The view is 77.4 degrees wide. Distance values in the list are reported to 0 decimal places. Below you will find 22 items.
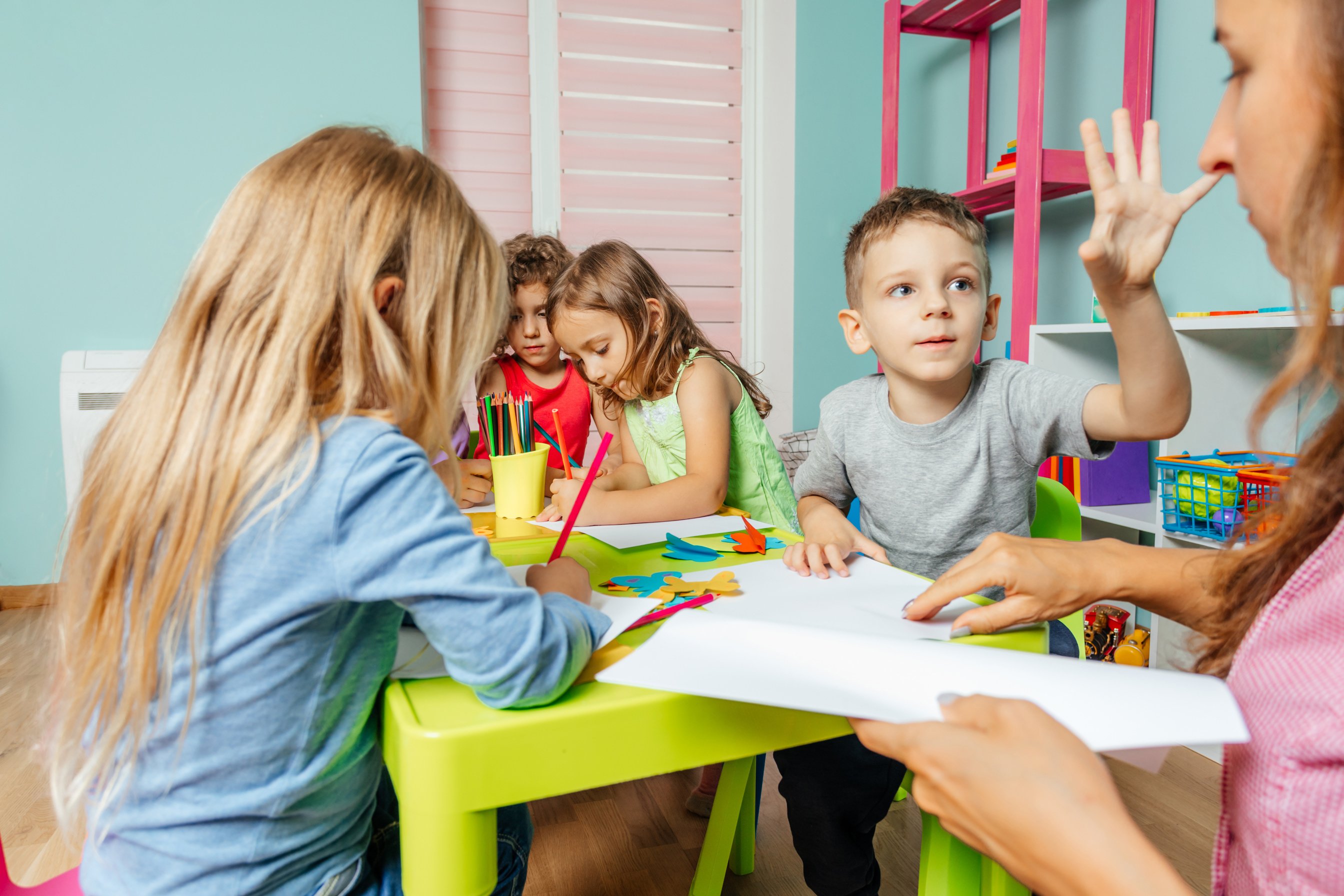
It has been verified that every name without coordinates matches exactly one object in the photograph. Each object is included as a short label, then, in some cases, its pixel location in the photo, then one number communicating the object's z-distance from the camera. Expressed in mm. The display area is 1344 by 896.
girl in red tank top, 1831
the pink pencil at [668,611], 661
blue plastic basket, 1567
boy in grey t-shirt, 896
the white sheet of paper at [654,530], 978
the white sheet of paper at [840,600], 630
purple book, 1972
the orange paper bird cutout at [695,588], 722
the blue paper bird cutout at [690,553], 876
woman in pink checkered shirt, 385
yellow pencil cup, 1127
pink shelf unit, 2100
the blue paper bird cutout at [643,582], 750
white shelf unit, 1710
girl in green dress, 1397
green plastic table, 470
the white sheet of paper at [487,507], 1250
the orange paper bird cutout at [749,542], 896
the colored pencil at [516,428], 1125
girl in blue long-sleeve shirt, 510
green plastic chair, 640
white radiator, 2461
